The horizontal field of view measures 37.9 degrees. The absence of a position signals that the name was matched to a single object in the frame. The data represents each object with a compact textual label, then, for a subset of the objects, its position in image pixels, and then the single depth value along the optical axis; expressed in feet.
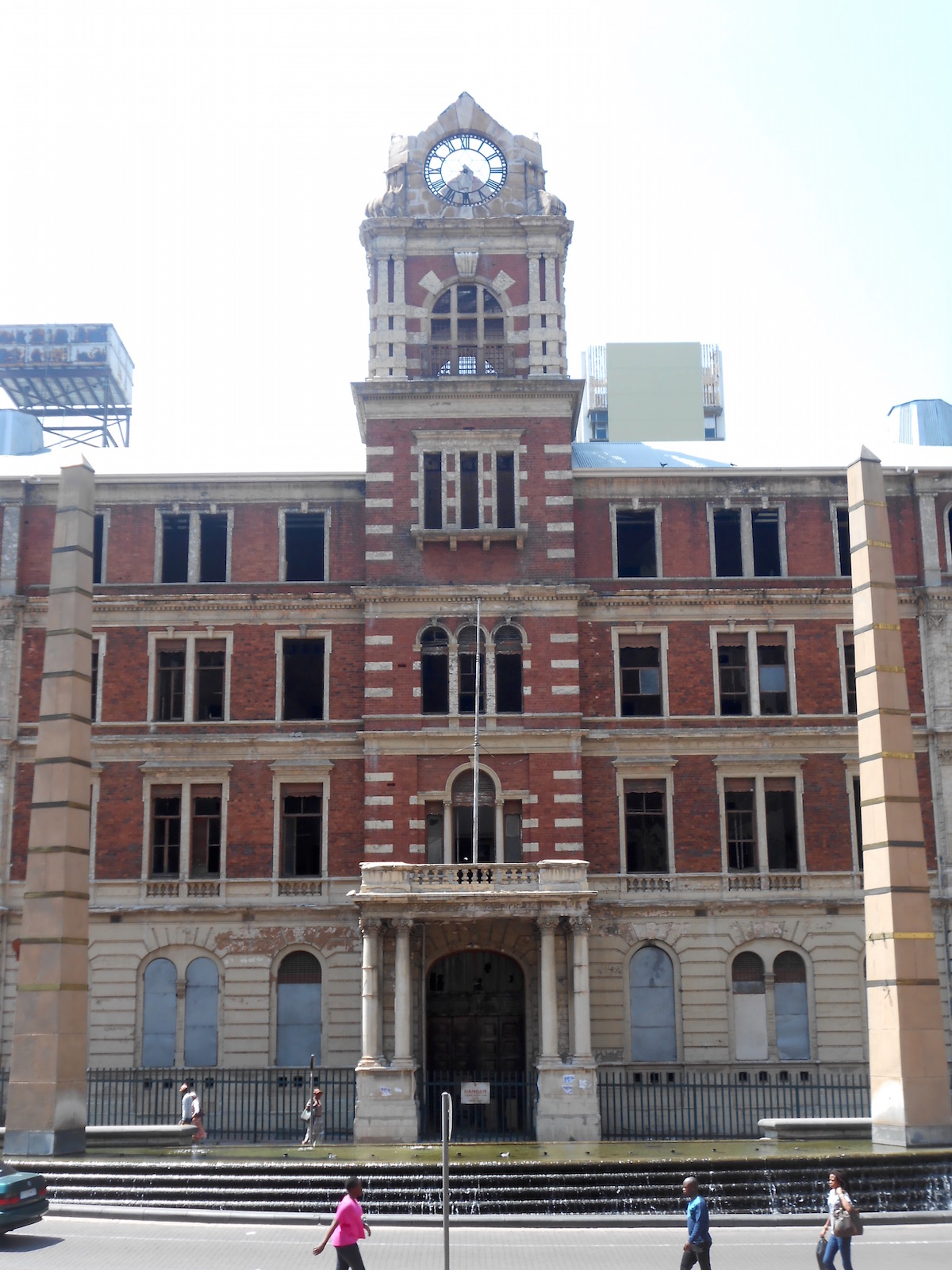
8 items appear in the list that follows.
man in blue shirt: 59.16
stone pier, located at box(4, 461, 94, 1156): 86.17
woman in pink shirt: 57.72
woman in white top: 60.59
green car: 70.49
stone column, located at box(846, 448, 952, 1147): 85.35
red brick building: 122.21
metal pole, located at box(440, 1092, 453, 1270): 57.36
